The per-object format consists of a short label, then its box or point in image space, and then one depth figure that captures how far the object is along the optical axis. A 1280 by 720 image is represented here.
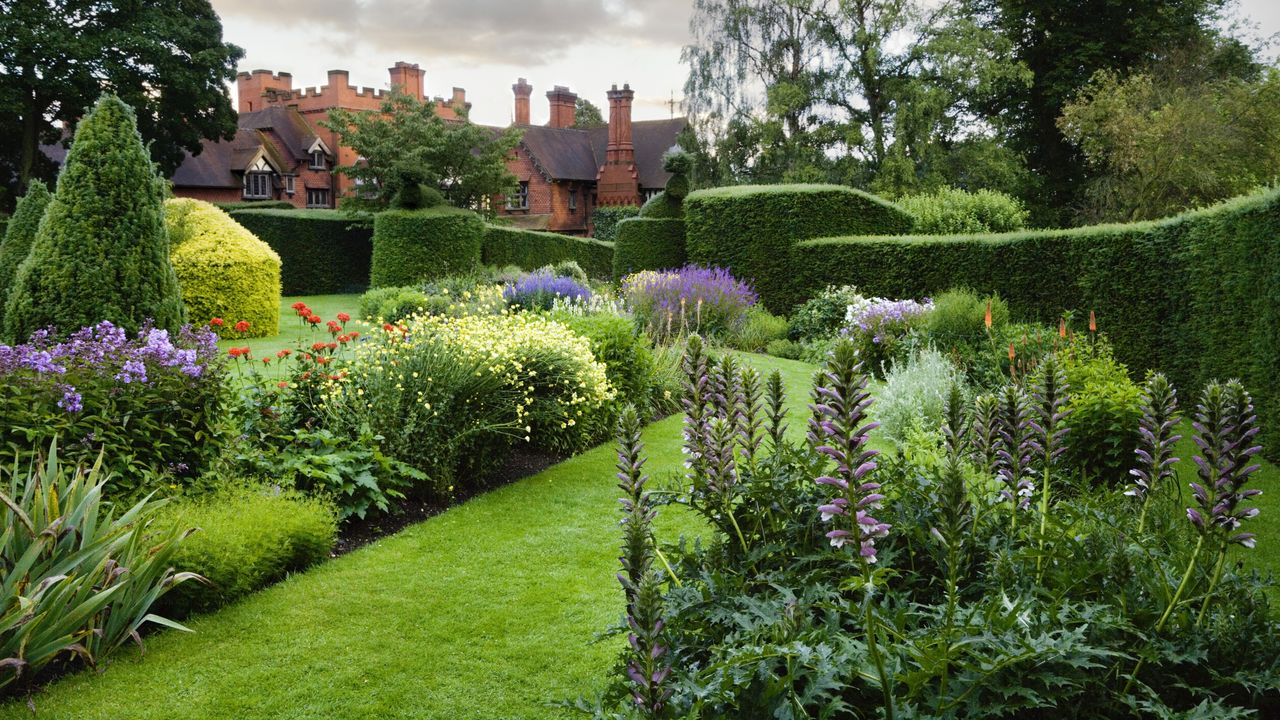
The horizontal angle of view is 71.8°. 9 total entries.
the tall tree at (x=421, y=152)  29.22
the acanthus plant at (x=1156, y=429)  2.61
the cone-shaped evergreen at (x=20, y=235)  10.09
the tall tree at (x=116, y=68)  24.56
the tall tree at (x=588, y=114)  61.16
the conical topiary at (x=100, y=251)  7.43
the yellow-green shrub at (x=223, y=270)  15.30
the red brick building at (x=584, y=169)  44.75
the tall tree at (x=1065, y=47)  28.14
